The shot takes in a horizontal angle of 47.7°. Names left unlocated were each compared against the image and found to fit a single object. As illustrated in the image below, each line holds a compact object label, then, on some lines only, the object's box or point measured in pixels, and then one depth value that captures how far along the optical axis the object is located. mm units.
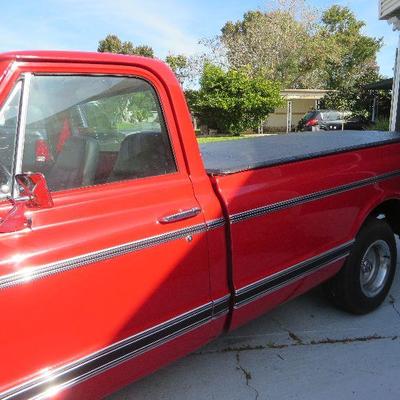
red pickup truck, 1687
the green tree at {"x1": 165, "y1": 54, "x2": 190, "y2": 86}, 27391
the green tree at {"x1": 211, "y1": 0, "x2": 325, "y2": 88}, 29062
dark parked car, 20906
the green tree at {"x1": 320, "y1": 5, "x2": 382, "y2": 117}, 27172
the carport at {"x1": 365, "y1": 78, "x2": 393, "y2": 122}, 19562
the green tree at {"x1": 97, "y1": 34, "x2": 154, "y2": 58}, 44666
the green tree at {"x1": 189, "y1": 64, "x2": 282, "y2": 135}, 20672
